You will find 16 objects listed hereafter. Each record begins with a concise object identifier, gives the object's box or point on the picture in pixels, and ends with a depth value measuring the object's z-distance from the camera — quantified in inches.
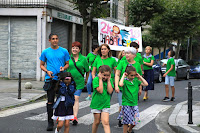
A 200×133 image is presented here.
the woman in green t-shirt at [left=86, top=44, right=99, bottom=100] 373.1
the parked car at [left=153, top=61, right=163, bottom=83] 759.1
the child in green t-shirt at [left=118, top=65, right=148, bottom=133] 242.7
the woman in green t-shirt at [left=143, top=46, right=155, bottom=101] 449.1
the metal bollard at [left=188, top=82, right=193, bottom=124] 290.7
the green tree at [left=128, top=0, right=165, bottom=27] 1005.2
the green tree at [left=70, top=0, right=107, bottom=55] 676.7
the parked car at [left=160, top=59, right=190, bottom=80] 863.9
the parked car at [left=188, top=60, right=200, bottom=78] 978.7
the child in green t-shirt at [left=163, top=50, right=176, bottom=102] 447.7
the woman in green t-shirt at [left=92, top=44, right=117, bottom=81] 276.1
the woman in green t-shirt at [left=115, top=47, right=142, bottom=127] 263.4
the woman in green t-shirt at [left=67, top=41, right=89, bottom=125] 293.3
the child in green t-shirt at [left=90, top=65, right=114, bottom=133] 221.8
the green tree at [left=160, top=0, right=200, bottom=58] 1205.1
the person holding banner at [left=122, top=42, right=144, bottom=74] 339.3
